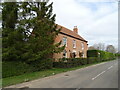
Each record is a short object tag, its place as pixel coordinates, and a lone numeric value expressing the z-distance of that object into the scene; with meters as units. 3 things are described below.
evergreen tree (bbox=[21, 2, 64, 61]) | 9.78
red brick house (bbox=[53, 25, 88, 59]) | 16.70
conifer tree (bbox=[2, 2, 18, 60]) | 8.55
